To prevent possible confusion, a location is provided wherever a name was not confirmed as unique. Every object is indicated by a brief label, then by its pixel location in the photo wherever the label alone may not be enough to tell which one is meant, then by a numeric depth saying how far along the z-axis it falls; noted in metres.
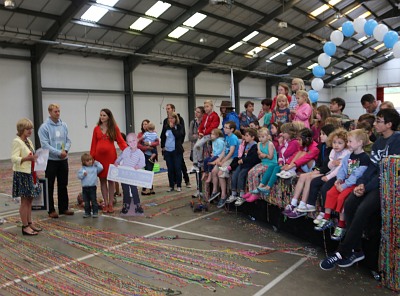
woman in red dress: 5.60
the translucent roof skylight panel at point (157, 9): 13.62
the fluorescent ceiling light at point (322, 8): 17.65
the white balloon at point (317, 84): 14.49
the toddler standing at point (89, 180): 5.33
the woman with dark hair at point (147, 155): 6.97
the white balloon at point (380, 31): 10.34
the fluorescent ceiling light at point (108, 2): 12.24
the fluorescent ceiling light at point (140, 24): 14.35
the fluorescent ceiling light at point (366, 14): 20.37
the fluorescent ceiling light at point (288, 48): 22.19
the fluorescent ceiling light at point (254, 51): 20.70
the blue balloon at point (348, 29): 11.13
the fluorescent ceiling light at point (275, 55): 22.58
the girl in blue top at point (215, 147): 5.80
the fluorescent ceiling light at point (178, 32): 15.91
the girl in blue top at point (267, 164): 4.59
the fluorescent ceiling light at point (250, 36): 18.53
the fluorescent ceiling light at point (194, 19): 15.15
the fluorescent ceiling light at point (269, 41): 20.11
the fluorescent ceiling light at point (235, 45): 19.16
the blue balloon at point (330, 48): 12.44
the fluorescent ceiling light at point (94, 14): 12.76
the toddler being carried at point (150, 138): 7.08
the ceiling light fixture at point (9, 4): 9.97
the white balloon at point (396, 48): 10.20
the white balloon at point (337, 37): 11.97
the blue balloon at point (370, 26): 10.50
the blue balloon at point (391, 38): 10.34
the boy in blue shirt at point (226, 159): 5.55
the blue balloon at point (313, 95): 14.51
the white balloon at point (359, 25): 10.82
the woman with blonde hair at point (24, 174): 4.50
